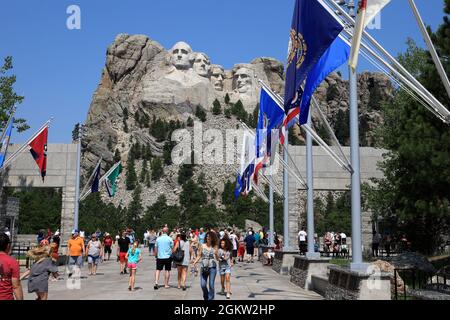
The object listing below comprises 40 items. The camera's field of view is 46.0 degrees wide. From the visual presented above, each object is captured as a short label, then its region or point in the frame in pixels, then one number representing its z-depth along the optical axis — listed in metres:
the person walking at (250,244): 29.62
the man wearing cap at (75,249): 19.00
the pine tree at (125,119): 139.98
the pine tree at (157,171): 119.44
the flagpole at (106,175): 30.50
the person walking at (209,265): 12.57
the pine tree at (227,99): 150.62
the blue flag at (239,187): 27.43
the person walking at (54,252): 16.51
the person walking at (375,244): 33.03
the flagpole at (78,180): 29.68
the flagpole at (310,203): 17.92
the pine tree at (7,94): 39.12
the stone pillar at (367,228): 32.75
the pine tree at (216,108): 143.38
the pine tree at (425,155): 19.14
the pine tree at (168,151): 124.29
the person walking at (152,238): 31.94
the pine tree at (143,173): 119.56
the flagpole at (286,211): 24.08
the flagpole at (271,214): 28.71
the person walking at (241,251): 31.51
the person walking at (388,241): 33.28
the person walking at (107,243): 29.78
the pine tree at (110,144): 134.88
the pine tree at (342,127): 145.50
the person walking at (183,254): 15.95
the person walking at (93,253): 20.41
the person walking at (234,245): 28.14
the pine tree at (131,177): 117.25
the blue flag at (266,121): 18.15
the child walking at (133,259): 15.61
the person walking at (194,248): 22.51
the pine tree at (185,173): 116.38
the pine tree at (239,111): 141.25
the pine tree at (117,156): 129.25
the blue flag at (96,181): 31.00
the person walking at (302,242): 31.05
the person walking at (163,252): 15.69
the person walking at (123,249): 20.25
